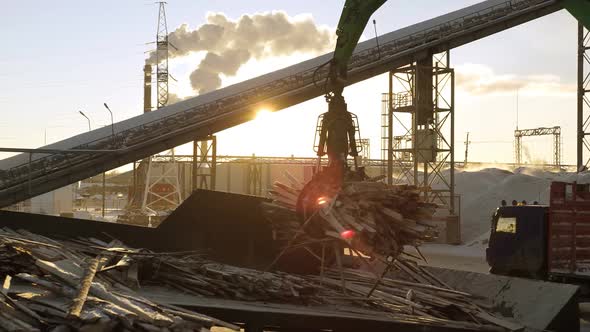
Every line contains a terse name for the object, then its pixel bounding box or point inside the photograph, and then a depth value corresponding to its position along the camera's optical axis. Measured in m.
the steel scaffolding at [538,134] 102.00
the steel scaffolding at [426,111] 36.66
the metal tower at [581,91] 37.97
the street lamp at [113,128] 33.03
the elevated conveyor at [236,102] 26.97
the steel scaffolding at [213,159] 35.59
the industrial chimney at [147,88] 68.94
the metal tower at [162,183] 55.40
